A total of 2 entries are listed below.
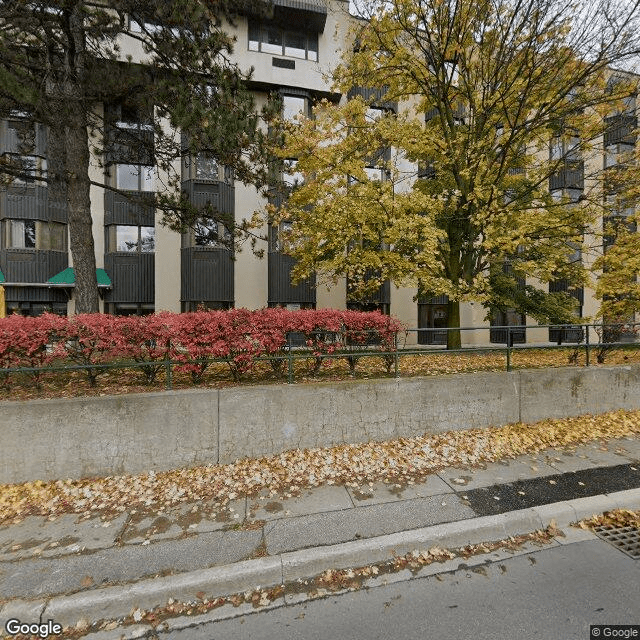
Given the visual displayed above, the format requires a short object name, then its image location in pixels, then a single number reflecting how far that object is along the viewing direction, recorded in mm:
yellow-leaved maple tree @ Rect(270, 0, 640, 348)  7637
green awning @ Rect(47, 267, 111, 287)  14953
